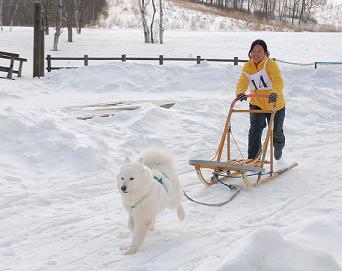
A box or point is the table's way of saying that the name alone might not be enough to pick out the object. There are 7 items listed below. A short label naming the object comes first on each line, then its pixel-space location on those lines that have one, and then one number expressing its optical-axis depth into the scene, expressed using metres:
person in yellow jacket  6.14
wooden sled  5.43
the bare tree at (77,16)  34.16
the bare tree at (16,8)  40.48
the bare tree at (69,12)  31.14
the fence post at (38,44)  15.51
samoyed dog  3.68
